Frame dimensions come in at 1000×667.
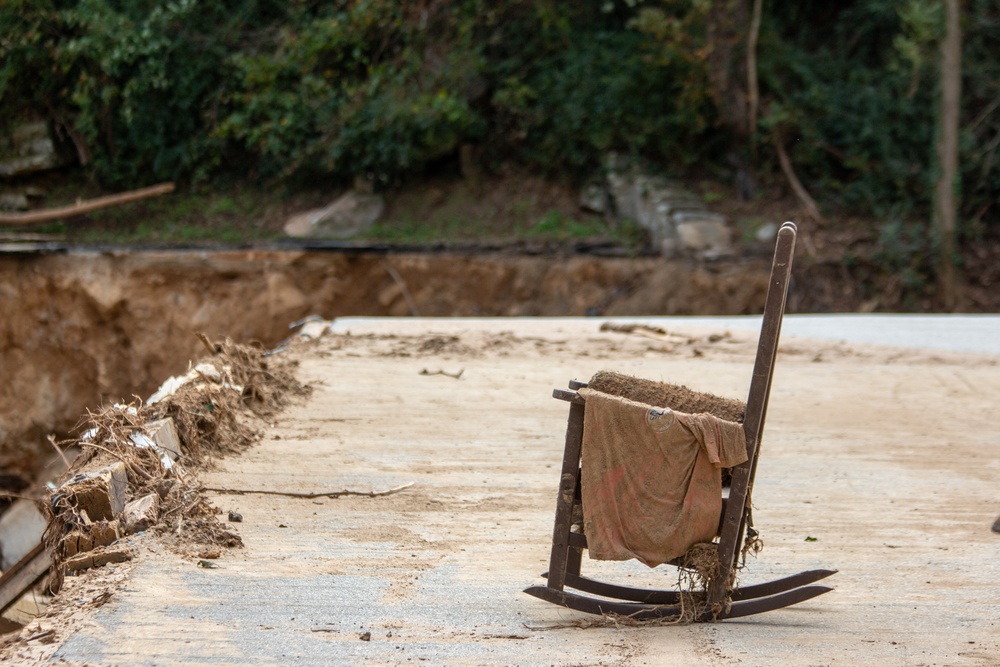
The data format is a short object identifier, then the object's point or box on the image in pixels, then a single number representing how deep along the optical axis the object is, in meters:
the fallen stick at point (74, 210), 21.86
